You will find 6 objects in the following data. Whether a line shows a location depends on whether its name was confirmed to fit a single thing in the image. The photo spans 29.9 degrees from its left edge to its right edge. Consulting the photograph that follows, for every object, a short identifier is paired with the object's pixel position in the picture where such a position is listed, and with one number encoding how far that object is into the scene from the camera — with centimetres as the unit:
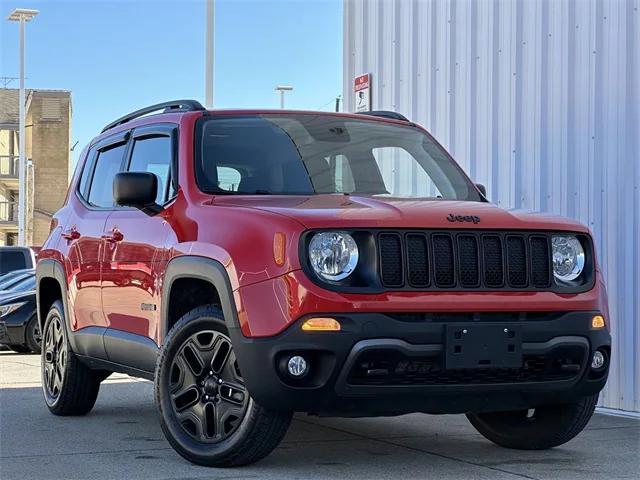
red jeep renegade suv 541
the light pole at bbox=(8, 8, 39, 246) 3481
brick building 5609
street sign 1201
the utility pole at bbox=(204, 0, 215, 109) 1681
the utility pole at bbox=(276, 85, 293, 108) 4084
